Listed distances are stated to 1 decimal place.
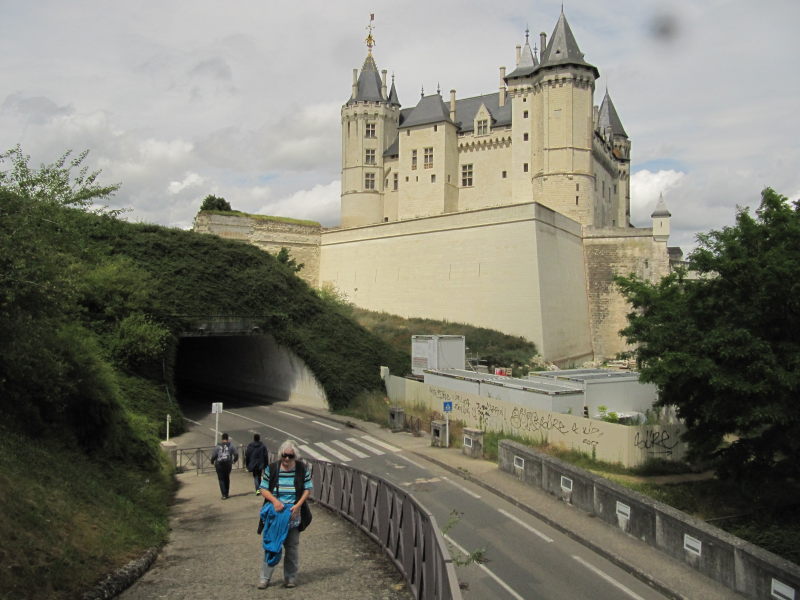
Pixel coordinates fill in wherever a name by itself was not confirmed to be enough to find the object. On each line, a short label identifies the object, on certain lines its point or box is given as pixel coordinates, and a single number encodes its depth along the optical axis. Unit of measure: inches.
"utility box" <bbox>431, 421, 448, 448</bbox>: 808.3
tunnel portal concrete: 1166.3
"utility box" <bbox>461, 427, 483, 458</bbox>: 720.3
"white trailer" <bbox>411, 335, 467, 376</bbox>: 1154.0
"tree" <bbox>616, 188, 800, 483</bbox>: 540.7
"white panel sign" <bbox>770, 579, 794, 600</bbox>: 315.3
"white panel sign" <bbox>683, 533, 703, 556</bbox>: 376.8
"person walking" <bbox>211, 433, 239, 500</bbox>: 473.7
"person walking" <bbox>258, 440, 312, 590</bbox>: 248.2
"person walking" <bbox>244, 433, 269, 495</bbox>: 453.2
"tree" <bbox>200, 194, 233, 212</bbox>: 2069.4
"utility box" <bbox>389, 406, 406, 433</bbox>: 933.8
